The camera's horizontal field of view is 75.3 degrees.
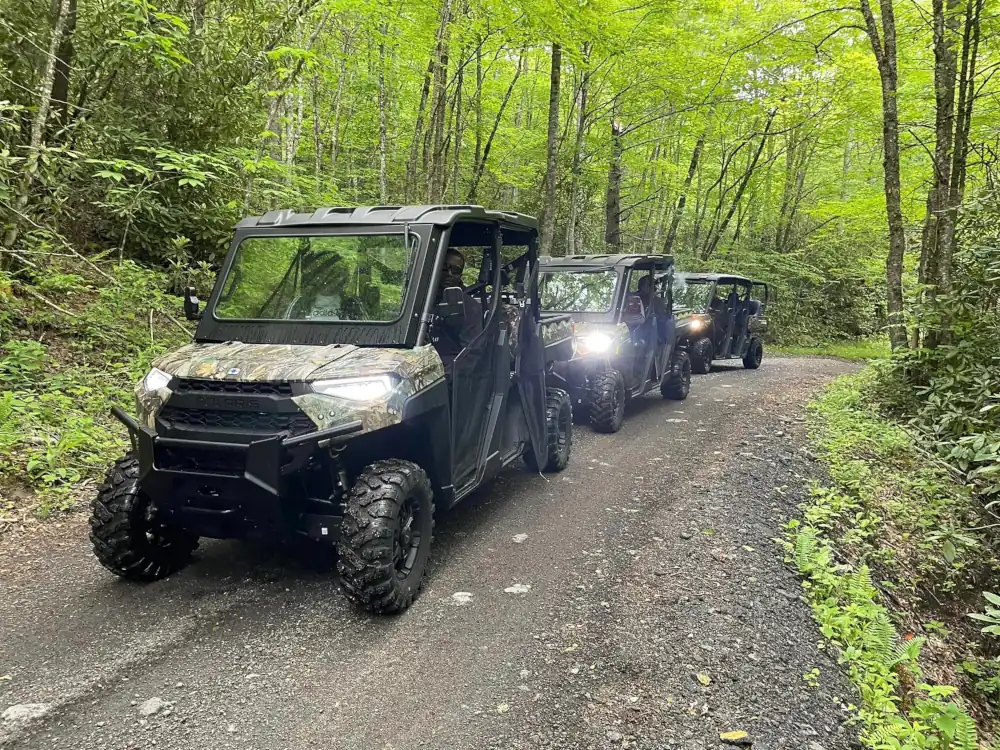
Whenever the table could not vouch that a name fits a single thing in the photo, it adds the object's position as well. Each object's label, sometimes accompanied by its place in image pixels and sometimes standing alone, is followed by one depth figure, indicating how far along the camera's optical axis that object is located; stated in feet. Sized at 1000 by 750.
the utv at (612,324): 25.62
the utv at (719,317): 42.47
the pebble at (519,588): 12.93
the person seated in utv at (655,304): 28.53
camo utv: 10.91
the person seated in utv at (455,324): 13.53
